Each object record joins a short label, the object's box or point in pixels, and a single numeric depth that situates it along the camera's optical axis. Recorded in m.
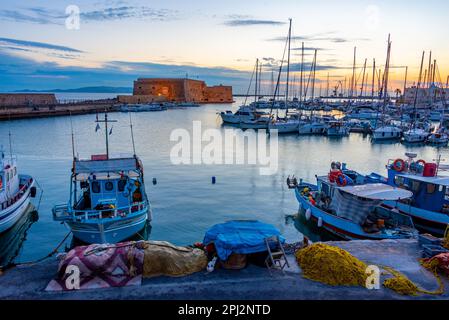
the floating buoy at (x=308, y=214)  19.86
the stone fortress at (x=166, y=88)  178.00
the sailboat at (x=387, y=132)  56.84
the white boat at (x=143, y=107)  116.61
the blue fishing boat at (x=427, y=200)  18.02
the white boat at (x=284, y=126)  62.47
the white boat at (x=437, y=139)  54.12
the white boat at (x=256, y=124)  69.69
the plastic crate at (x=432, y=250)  10.60
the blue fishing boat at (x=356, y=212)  15.85
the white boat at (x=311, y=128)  62.19
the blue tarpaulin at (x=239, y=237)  9.41
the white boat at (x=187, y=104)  152.94
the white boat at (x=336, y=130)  61.47
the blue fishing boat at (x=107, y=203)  15.98
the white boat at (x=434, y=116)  89.36
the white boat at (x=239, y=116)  74.12
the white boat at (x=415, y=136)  54.96
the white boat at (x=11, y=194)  18.37
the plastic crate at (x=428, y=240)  11.47
